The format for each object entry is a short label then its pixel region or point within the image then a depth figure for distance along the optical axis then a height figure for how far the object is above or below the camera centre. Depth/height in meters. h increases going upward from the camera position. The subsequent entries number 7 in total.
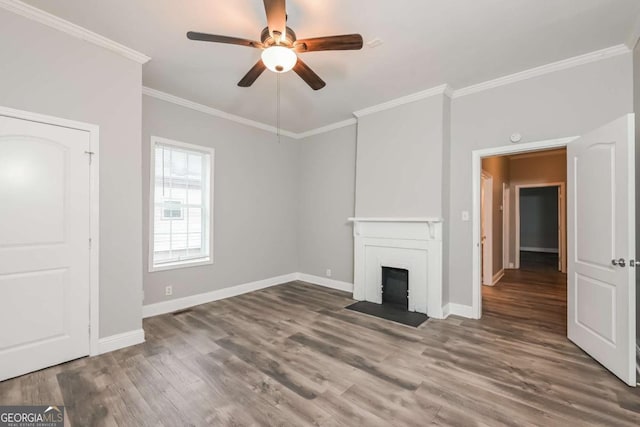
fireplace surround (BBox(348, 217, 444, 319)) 3.57 -0.58
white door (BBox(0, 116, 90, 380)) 2.21 -0.26
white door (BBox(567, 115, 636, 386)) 2.15 -0.26
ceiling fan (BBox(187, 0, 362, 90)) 1.94 +1.25
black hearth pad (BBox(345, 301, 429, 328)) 3.42 -1.32
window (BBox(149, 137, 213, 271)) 3.74 +0.14
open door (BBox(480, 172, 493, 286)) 5.21 -0.28
